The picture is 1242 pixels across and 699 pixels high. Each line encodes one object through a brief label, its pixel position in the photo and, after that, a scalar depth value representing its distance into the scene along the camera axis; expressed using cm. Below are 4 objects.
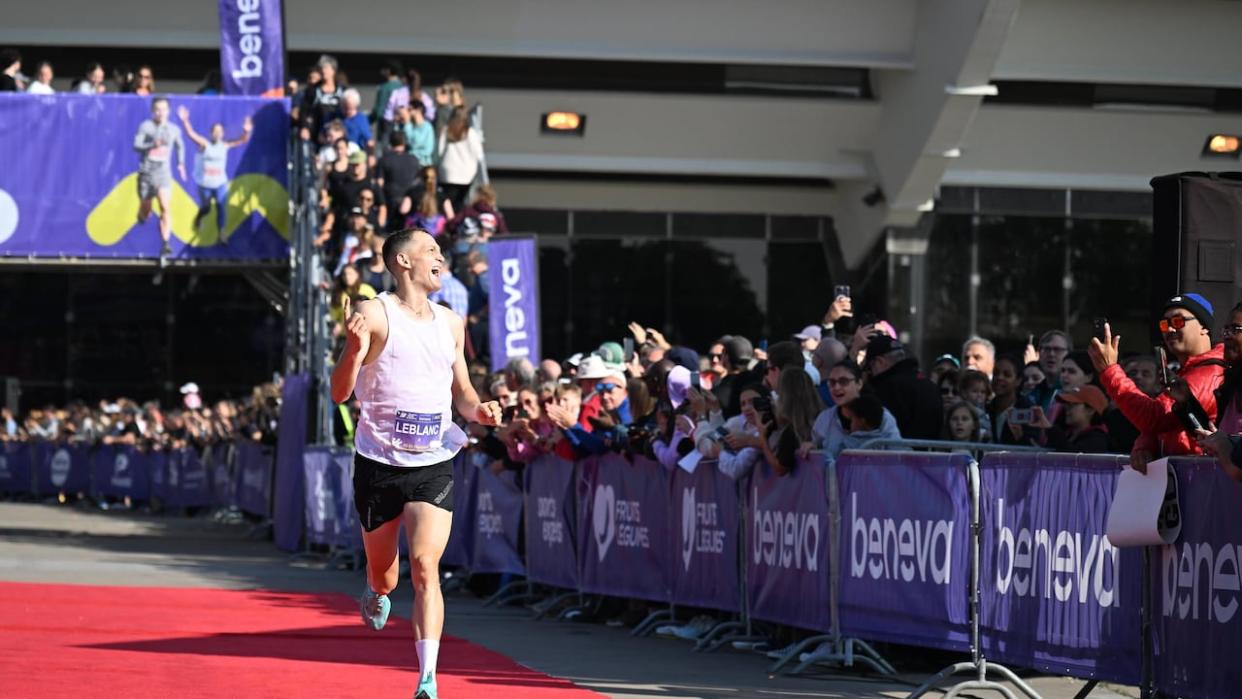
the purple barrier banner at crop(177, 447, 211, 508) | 3650
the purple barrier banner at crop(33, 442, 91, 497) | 4212
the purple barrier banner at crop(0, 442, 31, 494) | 4450
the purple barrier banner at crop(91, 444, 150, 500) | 3994
